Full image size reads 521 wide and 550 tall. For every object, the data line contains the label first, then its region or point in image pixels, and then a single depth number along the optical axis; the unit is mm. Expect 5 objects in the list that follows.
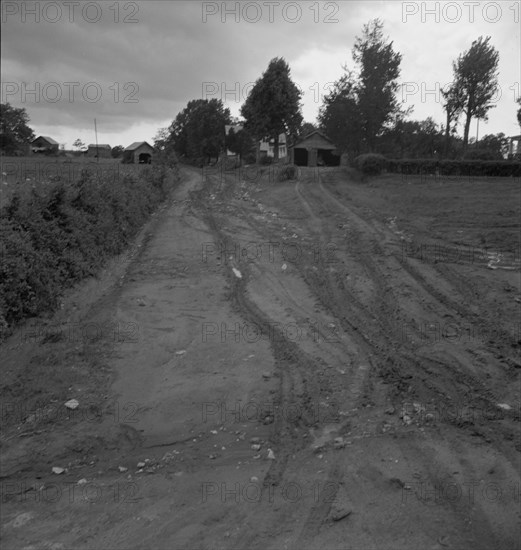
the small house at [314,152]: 39906
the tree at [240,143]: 50188
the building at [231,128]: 51972
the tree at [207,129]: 55250
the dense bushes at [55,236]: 8836
